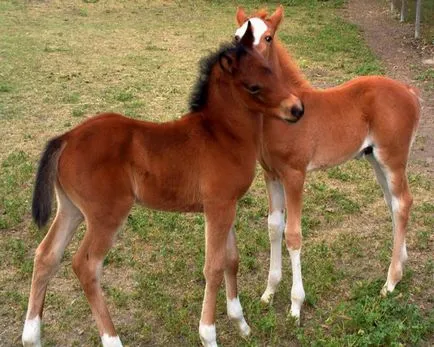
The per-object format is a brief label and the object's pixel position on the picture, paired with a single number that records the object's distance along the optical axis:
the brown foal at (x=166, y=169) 2.75
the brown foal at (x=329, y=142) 3.32
